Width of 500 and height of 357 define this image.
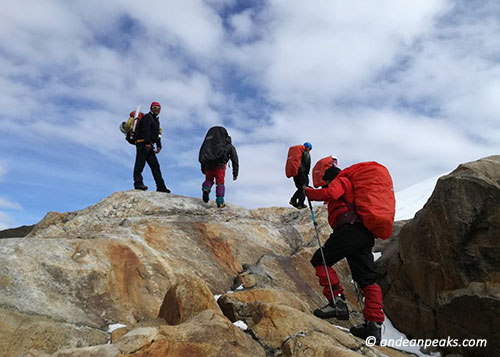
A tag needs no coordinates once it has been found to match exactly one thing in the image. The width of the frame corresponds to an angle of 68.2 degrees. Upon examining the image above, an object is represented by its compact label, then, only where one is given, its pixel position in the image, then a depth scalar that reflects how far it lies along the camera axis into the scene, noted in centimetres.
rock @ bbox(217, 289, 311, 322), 579
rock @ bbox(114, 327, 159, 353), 390
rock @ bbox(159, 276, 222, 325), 543
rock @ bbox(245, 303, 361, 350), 505
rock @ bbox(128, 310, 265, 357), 407
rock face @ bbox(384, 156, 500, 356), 780
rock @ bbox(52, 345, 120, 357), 376
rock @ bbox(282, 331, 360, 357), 446
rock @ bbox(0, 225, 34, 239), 1611
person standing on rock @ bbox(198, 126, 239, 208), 1249
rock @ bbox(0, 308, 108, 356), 475
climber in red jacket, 655
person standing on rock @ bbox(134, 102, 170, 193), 1378
